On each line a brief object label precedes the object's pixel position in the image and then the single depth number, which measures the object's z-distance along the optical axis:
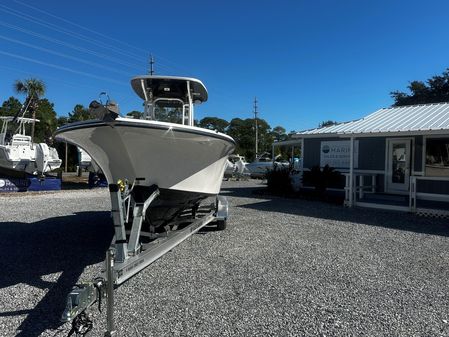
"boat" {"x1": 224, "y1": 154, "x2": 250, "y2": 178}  25.03
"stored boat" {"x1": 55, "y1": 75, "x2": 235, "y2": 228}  4.84
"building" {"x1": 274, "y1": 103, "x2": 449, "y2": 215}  11.17
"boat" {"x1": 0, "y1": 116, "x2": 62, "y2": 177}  16.66
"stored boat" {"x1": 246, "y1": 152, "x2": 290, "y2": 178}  26.23
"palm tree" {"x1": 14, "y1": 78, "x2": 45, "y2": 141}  26.56
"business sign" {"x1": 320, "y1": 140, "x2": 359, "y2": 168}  14.73
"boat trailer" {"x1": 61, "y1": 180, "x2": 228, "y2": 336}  2.80
